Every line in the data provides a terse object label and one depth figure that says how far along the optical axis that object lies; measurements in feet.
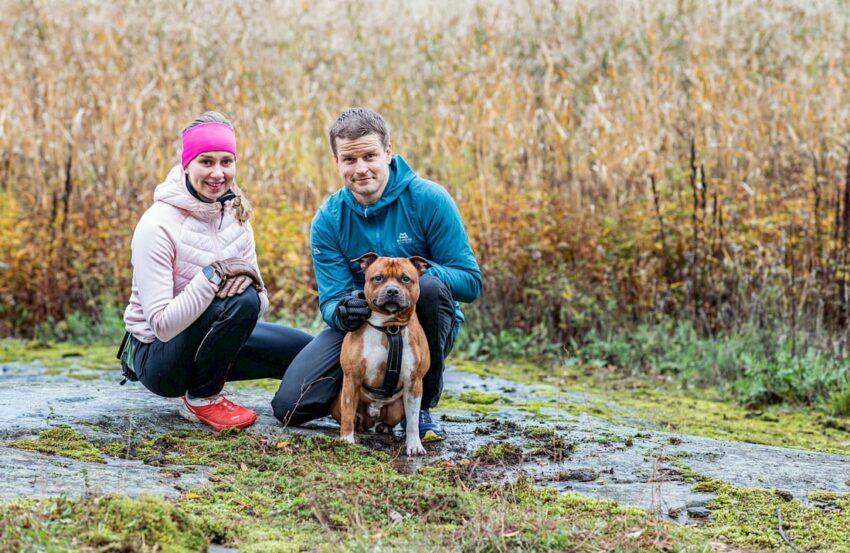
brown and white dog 14.12
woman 14.60
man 15.07
